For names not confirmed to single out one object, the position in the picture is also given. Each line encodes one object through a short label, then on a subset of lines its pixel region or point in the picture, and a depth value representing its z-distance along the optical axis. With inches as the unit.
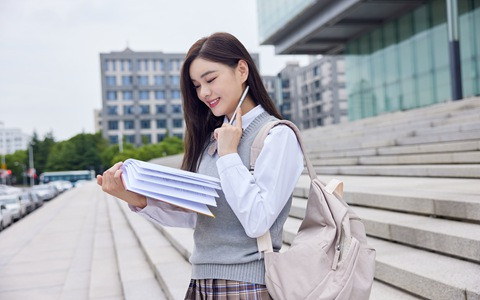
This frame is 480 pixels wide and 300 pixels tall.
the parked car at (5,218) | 596.1
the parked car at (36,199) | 1008.5
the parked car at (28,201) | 877.8
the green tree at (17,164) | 3400.6
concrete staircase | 110.8
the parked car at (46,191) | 1308.2
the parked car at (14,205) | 705.6
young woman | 47.9
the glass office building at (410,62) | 753.6
